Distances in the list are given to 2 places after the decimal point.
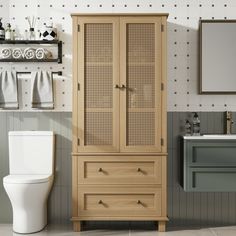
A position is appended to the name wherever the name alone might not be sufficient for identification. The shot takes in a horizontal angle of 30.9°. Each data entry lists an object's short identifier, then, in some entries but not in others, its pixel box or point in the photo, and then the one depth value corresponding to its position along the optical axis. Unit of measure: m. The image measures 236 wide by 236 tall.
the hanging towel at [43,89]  4.22
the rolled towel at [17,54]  4.22
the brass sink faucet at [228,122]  4.14
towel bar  4.26
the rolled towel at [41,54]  4.20
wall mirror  4.20
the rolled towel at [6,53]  4.22
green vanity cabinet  3.84
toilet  3.74
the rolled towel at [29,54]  4.21
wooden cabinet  3.87
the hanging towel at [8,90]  4.25
